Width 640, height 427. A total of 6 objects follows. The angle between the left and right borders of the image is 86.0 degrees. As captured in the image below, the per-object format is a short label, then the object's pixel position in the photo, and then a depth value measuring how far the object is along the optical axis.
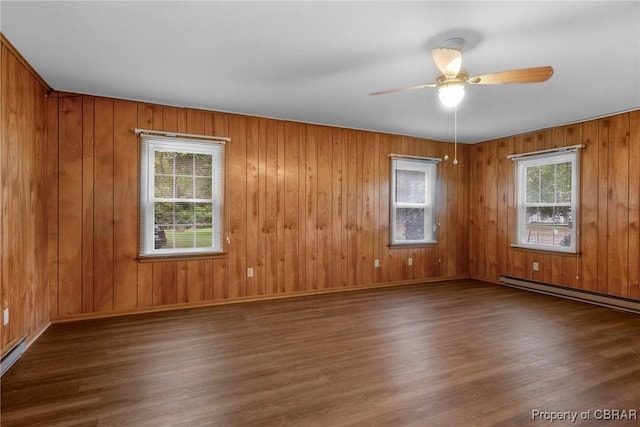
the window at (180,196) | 3.95
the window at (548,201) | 4.70
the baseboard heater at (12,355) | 2.43
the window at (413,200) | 5.52
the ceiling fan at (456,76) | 2.27
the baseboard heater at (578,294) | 4.08
